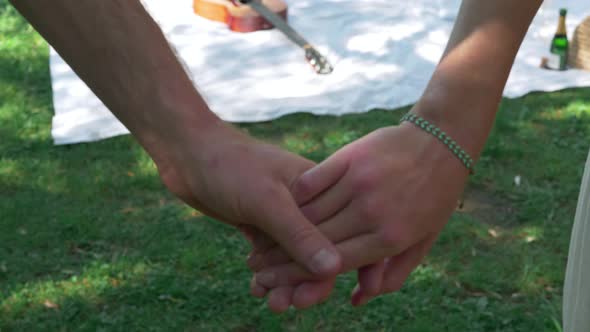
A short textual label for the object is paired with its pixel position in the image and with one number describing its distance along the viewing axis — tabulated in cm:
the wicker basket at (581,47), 439
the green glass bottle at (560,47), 443
